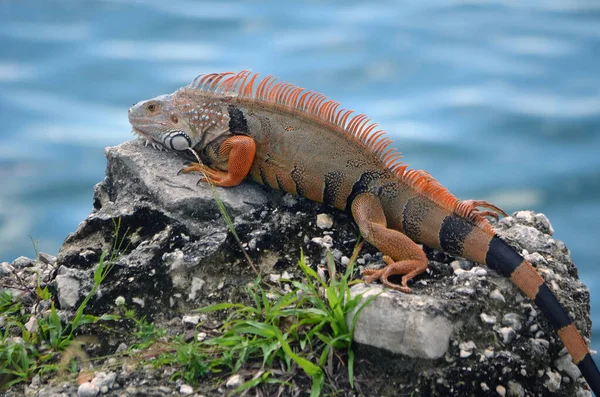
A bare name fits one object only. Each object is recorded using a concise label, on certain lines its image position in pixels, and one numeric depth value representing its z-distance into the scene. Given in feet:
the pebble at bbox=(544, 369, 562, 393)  24.06
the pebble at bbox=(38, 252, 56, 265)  30.99
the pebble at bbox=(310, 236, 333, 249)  27.57
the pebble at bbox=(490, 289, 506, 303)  24.82
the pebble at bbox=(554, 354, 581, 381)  24.62
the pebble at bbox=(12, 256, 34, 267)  31.33
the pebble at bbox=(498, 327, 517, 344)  24.06
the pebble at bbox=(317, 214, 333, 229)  28.50
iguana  25.81
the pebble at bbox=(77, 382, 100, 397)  23.30
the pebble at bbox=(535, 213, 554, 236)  30.17
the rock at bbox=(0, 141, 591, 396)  23.03
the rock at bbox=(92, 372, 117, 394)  23.38
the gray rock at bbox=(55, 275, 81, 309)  26.23
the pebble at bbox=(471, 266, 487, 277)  25.54
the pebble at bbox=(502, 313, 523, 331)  24.43
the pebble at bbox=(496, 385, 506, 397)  23.18
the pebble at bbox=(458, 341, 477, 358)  23.18
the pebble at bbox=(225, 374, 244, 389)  22.76
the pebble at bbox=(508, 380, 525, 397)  23.45
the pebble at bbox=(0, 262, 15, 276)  30.30
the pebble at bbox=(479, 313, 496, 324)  24.12
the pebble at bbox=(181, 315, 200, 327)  25.29
